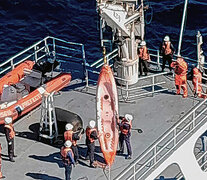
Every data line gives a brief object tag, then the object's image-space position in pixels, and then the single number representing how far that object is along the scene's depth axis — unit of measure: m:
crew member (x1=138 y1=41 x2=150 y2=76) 33.59
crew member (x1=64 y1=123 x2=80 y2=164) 28.73
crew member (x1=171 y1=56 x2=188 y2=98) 31.97
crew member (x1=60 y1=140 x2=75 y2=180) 27.84
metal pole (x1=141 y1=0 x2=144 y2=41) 30.97
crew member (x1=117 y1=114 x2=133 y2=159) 29.05
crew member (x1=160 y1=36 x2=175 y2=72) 33.68
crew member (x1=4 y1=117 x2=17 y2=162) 29.42
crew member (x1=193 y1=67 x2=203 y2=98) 32.20
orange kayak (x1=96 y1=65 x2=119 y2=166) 28.14
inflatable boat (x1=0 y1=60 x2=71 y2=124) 31.53
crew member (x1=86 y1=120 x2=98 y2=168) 28.81
